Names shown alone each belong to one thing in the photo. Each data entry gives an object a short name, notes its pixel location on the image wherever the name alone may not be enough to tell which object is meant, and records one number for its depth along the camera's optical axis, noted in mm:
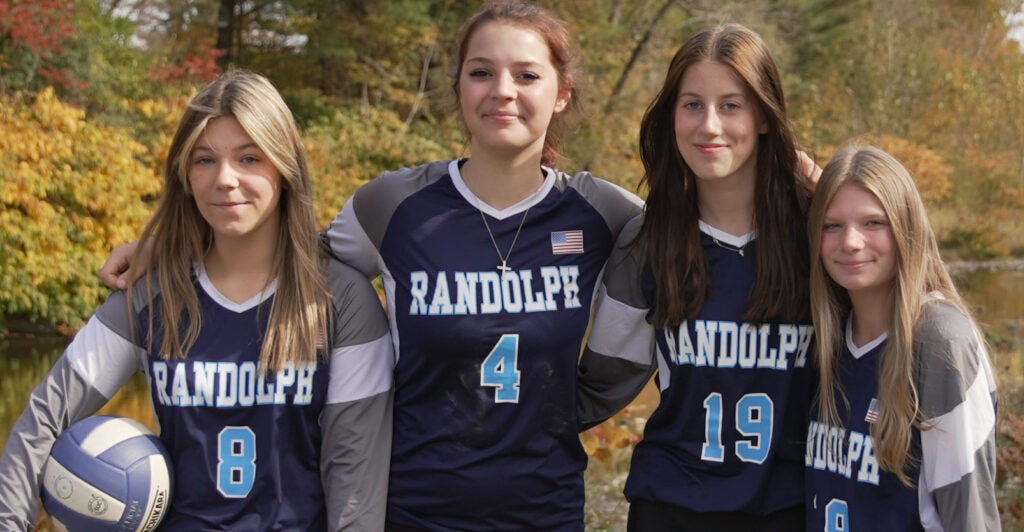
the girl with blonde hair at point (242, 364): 2691
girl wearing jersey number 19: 2848
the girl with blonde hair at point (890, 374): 2500
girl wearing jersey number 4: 2811
